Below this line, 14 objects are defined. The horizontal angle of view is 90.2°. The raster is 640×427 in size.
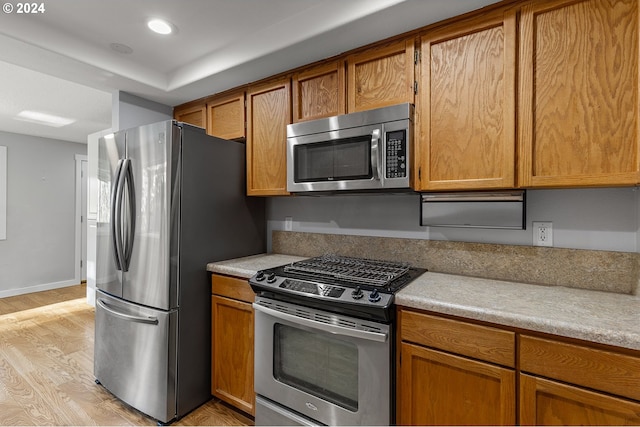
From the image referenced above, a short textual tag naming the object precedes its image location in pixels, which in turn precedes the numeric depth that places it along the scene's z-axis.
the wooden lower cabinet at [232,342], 1.92
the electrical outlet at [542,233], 1.63
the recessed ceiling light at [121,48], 2.07
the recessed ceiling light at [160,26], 1.84
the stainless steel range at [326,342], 1.40
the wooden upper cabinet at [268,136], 2.19
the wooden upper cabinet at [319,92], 1.95
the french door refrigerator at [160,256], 1.89
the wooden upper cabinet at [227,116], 2.42
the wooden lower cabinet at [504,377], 1.02
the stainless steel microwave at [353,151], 1.67
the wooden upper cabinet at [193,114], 2.67
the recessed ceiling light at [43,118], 3.71
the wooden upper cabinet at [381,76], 1.72
